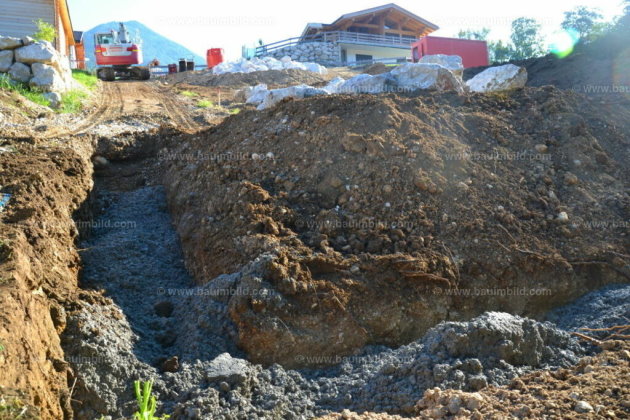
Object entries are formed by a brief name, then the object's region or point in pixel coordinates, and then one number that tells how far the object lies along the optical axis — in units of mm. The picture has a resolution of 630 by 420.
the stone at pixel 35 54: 13906
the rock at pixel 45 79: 13453
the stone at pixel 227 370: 4156
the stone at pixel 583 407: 3293
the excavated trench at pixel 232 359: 4000
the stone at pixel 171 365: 4305
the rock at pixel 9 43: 14000
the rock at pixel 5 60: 13555
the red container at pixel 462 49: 24078
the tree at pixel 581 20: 23853
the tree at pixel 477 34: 41266
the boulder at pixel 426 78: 9094
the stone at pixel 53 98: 12953
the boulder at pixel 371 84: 9469
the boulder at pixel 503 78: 11172
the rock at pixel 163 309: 5195
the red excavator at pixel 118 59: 22909
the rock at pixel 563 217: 6172
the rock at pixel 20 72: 13461
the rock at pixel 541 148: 7079
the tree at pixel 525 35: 31281
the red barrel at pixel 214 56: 30247
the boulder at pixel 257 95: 16038
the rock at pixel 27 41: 14312
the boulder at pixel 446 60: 20297
